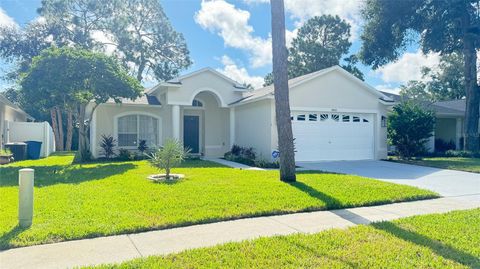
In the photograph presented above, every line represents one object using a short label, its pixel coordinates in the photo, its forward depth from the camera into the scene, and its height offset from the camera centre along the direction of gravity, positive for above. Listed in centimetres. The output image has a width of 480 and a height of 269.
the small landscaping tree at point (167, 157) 1030 -72
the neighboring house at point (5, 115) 1784 +126
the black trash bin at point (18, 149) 1694 -77
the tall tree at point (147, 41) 3094 +927
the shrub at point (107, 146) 1716 -58
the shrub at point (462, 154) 1995 -117
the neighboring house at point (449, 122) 2379 +106
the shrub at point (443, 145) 2531 -78
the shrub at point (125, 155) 1681 -105
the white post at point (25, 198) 534 -105
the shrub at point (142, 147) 1814 -67
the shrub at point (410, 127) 1728 +43
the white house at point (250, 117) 1639 +99
